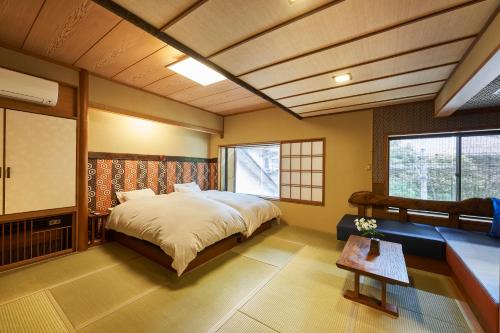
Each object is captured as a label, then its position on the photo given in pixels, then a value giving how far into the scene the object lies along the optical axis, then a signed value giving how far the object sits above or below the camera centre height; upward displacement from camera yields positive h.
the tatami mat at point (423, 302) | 1.74 -1.25
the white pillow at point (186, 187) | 4.59 -0.53
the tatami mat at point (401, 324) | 1.59 -1.26
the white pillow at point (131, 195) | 3.68 -0.57
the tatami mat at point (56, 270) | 2.03 -1.25
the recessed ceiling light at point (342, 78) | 2.32 +1.04
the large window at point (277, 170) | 4.14 -0.09
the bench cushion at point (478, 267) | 1.38 -0.83
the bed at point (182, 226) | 2.28 -0.81
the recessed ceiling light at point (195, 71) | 2.49 +1.22
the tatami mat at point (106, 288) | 1.75 -1.26
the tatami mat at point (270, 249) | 2.77 -1.25
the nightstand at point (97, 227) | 3.13 -1.02
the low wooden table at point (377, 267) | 1.69 -0.88
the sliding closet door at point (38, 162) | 2.36 +0.00
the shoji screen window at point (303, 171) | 4.08 -0.09
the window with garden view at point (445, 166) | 2.80 +0.04
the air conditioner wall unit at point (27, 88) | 2.22 +0.85
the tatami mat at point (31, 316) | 1.54 -1.25
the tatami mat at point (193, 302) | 1.60 -1.26
